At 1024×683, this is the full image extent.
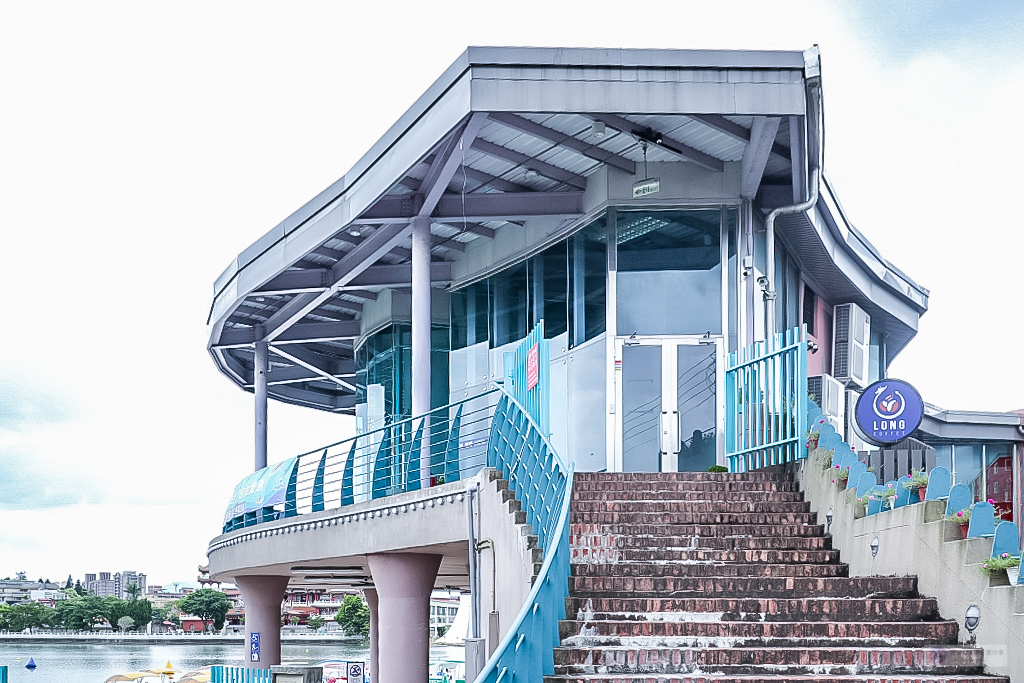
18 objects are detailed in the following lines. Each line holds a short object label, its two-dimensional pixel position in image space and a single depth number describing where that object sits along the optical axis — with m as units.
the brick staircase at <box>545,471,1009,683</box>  7.96
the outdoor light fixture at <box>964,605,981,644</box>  8.16
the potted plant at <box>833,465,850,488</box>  10.46
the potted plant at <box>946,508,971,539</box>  8.52
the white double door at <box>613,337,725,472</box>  14.90
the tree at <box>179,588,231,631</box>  155.75
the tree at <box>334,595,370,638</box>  127.75
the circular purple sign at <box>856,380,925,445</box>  11.62
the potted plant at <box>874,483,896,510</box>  9.80
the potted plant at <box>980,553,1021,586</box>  7.82
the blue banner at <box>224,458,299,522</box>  16.84
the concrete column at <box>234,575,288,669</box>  20.38
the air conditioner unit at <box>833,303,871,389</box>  20.95
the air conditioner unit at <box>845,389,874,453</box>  20.64
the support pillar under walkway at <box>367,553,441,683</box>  14.03
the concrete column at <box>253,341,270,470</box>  22.61
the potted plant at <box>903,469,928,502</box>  9.29
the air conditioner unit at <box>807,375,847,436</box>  19.28
